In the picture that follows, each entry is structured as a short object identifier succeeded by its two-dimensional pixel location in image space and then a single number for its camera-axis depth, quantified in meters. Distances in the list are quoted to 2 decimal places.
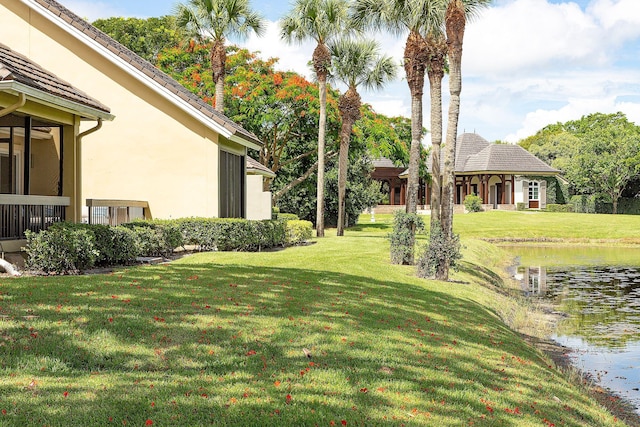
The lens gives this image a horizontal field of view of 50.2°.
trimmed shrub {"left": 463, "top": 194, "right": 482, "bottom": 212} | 63.72
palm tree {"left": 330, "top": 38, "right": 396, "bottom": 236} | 34.69
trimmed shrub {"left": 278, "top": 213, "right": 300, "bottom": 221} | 34.89
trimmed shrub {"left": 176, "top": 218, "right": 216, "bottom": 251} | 20.03
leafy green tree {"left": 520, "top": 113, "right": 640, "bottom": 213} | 64.81
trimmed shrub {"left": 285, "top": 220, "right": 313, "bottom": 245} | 27.81
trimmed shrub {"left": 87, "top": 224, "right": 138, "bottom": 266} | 14.19
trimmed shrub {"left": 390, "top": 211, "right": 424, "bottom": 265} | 21.17
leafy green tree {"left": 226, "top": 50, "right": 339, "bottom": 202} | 38.84
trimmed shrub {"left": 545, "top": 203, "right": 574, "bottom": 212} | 67.88
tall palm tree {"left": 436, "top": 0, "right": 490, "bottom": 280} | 18.58
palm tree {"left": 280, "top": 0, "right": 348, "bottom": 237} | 33.47
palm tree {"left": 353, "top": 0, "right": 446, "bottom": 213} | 20.94
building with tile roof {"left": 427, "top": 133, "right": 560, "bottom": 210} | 68.00
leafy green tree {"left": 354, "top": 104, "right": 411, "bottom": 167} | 42.06
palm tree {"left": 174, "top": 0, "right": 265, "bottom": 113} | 30.70
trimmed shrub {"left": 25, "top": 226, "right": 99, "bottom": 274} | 12.80
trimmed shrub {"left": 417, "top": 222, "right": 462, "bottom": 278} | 18.78
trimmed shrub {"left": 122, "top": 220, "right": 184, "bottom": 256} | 16.70
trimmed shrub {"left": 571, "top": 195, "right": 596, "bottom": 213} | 67.50
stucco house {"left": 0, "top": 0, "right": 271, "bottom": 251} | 20.23
